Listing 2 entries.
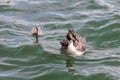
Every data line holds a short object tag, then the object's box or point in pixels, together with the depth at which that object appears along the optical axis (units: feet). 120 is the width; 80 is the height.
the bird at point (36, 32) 53.23
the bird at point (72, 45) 49.57
